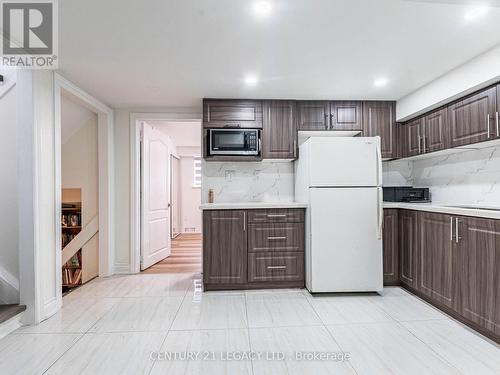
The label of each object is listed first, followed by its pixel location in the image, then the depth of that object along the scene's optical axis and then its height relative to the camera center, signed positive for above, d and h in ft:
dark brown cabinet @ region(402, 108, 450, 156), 9.58 +1.99
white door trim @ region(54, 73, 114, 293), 12.37 +0.05
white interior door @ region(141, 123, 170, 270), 13.29 -0.39
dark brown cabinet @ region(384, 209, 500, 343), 6.81 -2.17
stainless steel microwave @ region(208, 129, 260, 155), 11.16 +1.85
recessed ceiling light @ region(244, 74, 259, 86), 9.21 +3.66
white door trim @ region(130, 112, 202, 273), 12.80 +0.69
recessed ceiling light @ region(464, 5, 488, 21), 5.89 +3.71
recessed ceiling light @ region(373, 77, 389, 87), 9.52 +3.66
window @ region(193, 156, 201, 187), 25.30 +1.60
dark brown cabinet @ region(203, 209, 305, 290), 10.53 -2.24
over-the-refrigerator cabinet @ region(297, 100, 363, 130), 11.68 +3.02
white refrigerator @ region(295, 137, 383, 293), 9.94 -0.88
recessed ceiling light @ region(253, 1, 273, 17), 5.63 +3.69
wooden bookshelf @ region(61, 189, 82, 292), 13.37 -1.92
